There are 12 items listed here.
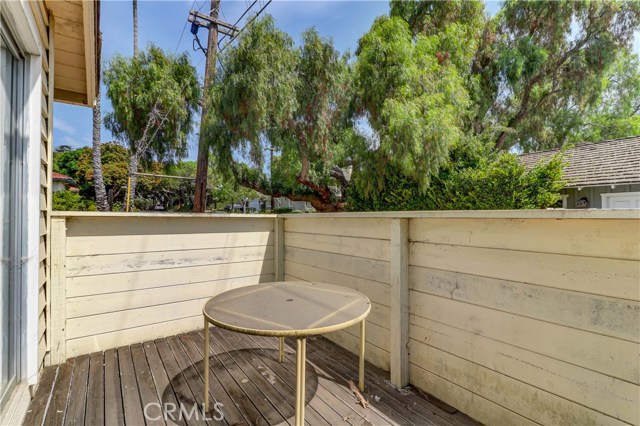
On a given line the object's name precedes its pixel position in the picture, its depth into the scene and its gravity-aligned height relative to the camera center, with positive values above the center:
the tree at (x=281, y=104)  4.97 +1.88
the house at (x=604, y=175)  5.87 +0.72
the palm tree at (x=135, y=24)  9.59 +6.44
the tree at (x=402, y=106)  4.62 +1.75
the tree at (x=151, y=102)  7.81 +2.93
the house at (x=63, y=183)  12.34 +1.33
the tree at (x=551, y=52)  7.42 +4.09
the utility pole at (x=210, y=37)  7.58 +4.45
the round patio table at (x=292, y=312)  1.28 -0.51
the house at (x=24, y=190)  1.46 +0.12
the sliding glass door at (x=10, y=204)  1.44 +0.04
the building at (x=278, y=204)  23.85 +0.58
